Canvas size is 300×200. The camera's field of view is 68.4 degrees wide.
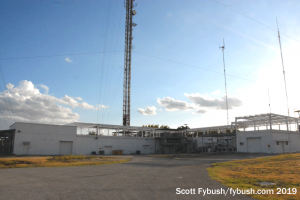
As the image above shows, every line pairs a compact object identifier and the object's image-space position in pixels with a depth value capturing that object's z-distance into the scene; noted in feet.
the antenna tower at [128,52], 195.58
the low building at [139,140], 116.47
